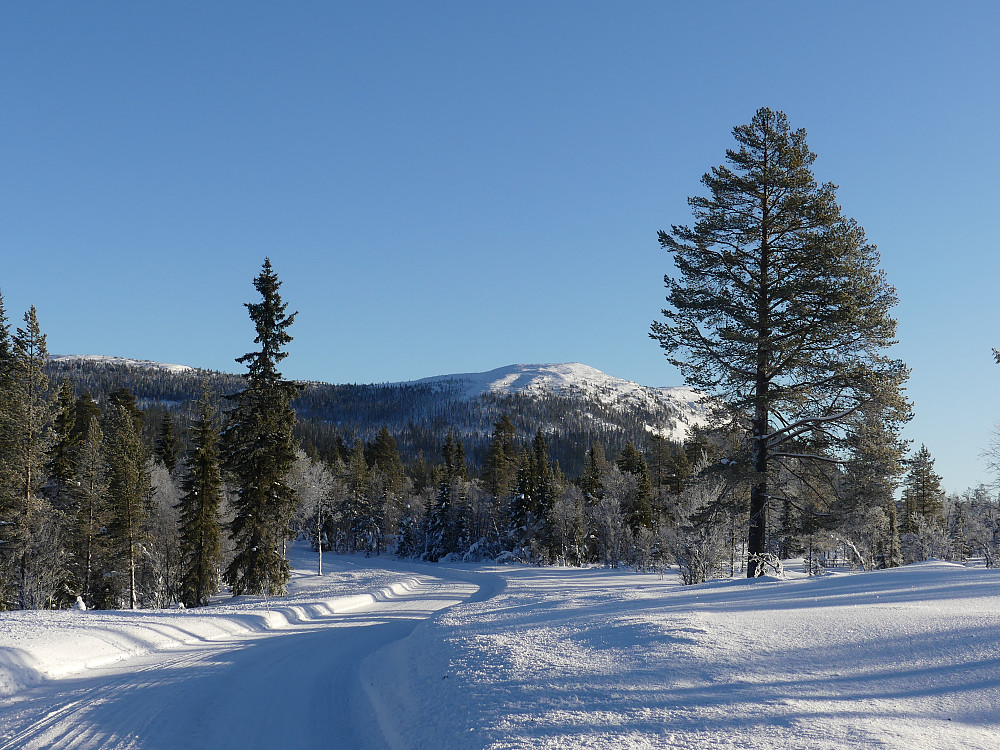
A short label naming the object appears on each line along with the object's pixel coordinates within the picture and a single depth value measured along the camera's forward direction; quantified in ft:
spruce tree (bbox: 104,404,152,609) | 116.16
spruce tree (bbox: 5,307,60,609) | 90.79
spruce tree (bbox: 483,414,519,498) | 257.75
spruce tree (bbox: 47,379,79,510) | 114.32
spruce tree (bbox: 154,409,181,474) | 199.93
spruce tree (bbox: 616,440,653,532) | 184.37
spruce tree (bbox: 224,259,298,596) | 97.81
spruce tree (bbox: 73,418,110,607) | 112.68
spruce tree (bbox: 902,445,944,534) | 187.52
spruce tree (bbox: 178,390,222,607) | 106.93
